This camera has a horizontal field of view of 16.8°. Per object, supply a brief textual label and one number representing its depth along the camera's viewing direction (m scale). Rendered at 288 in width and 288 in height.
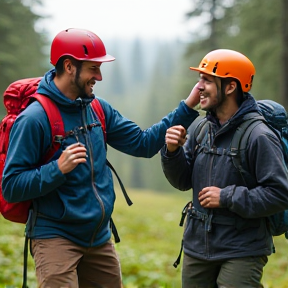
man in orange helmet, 7.95
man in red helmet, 7.66
